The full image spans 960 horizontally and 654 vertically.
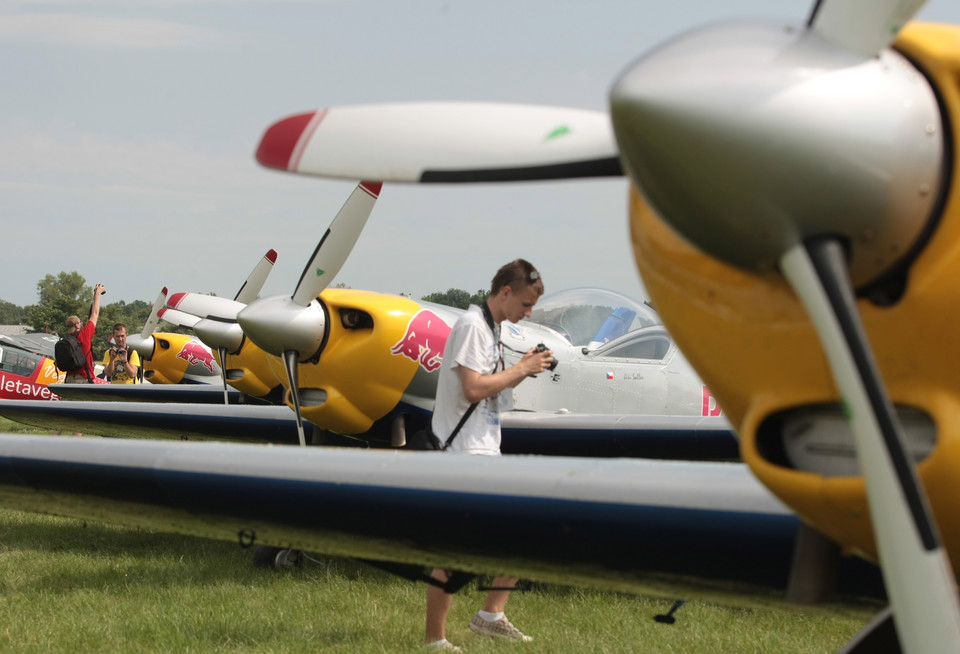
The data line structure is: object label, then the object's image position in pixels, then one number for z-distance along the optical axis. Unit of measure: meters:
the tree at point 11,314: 135.54
